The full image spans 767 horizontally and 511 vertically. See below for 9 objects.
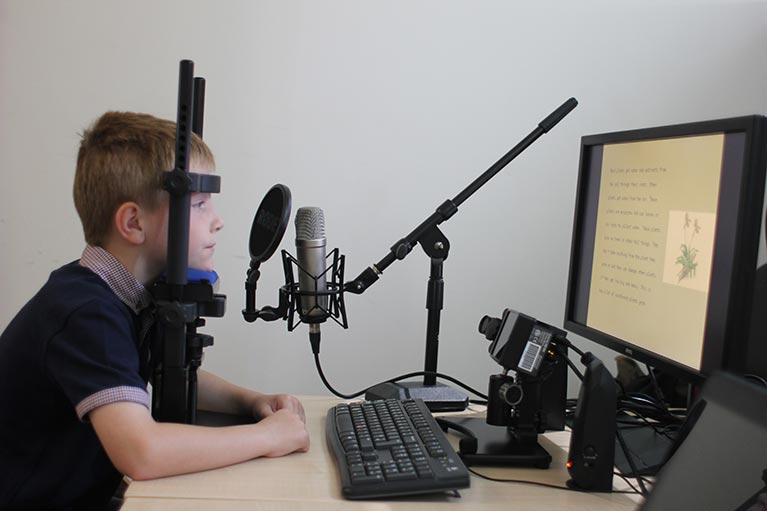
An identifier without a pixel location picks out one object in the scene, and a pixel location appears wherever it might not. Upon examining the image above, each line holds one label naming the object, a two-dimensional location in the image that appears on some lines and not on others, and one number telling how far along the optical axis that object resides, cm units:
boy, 98
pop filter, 113
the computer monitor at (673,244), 96
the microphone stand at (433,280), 137
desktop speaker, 99
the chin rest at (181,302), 96
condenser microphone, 128
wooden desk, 90
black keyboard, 93
